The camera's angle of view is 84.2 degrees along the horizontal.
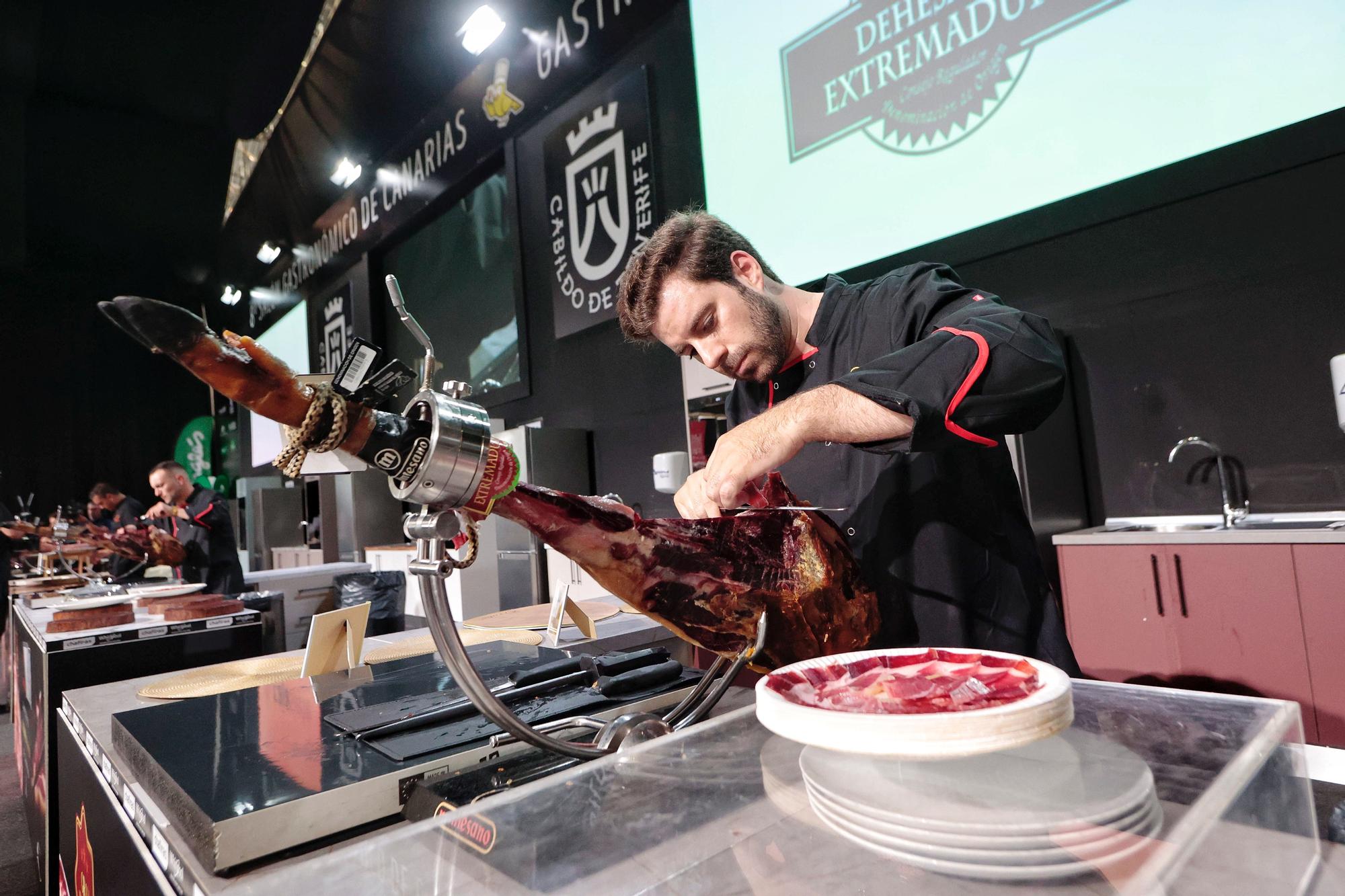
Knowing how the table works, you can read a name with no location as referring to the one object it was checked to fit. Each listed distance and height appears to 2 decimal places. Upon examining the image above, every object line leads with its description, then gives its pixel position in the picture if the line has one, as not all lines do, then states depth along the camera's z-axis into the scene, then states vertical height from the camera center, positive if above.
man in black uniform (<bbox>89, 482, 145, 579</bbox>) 5.49 +0.32
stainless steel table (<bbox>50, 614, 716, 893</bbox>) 0.65 -0.29
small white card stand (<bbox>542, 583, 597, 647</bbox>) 1.42 -0.22
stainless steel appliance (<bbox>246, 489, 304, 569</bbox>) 8.89 +0.11
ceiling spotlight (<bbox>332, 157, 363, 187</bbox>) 7.15 +3.40
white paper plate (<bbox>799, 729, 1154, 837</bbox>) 0.40 -0.19
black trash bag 3.36 -0.34
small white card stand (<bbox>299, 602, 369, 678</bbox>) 1.14 -0.18
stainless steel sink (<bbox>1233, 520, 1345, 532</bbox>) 2.01 -0.23
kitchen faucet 2.37 -0.12
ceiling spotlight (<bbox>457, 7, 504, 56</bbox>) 4.96 +3.26
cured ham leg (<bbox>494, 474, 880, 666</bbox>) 0.77 -0.08
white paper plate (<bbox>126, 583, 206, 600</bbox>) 3.11 -0.21
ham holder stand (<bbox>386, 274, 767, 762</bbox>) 0.62 +0.00
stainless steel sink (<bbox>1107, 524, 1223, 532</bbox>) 2.43 -0.25
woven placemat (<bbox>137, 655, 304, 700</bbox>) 1.26 -0.25
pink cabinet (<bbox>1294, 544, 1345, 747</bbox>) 1.84 -0.46
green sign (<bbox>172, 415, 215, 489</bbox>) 11.74 +1.42
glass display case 0.38 -0.19
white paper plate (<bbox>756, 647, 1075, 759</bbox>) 0.42 -0.15
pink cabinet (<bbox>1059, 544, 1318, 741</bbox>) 1.93 -0.46
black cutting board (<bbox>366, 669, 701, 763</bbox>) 0.74 -0.23
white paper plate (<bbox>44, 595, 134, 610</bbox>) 2.54 -0.19
